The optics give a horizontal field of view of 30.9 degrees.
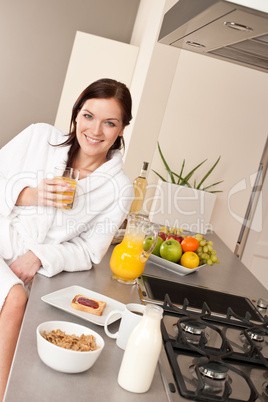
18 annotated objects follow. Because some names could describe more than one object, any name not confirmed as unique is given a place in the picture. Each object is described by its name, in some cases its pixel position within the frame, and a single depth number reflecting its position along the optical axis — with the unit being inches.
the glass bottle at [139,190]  104.0
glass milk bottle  38.2
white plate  49.6
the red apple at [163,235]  81.6
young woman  65.1
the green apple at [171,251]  76.4
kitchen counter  36.0
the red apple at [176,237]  80.7
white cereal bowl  38.1
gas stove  41.0
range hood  41.3
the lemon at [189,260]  76.5
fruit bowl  75.6
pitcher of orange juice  62.6
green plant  115.0
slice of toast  51.0
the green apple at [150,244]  71.9
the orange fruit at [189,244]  78.4
